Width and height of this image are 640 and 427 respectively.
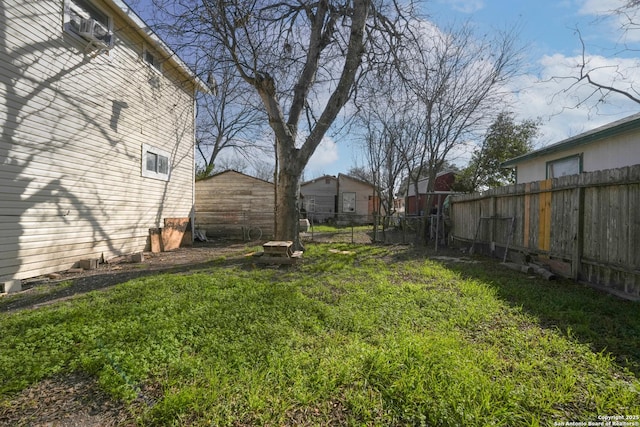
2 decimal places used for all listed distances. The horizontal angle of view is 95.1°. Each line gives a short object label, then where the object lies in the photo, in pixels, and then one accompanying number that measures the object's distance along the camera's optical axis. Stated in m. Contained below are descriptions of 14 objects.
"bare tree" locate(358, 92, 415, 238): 15.34
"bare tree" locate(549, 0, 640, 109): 6.91
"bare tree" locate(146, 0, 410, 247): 6.41
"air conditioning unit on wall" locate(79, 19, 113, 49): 6.26
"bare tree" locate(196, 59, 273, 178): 19.62
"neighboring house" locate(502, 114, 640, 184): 6.15
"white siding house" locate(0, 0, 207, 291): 5.08
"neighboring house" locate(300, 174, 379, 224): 27.31
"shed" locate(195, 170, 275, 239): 12.35
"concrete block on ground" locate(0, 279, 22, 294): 4.66
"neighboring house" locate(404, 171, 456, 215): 20.01
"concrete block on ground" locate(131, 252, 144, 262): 7.22
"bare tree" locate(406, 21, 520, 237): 11.50
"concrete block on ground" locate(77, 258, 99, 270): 6.32
